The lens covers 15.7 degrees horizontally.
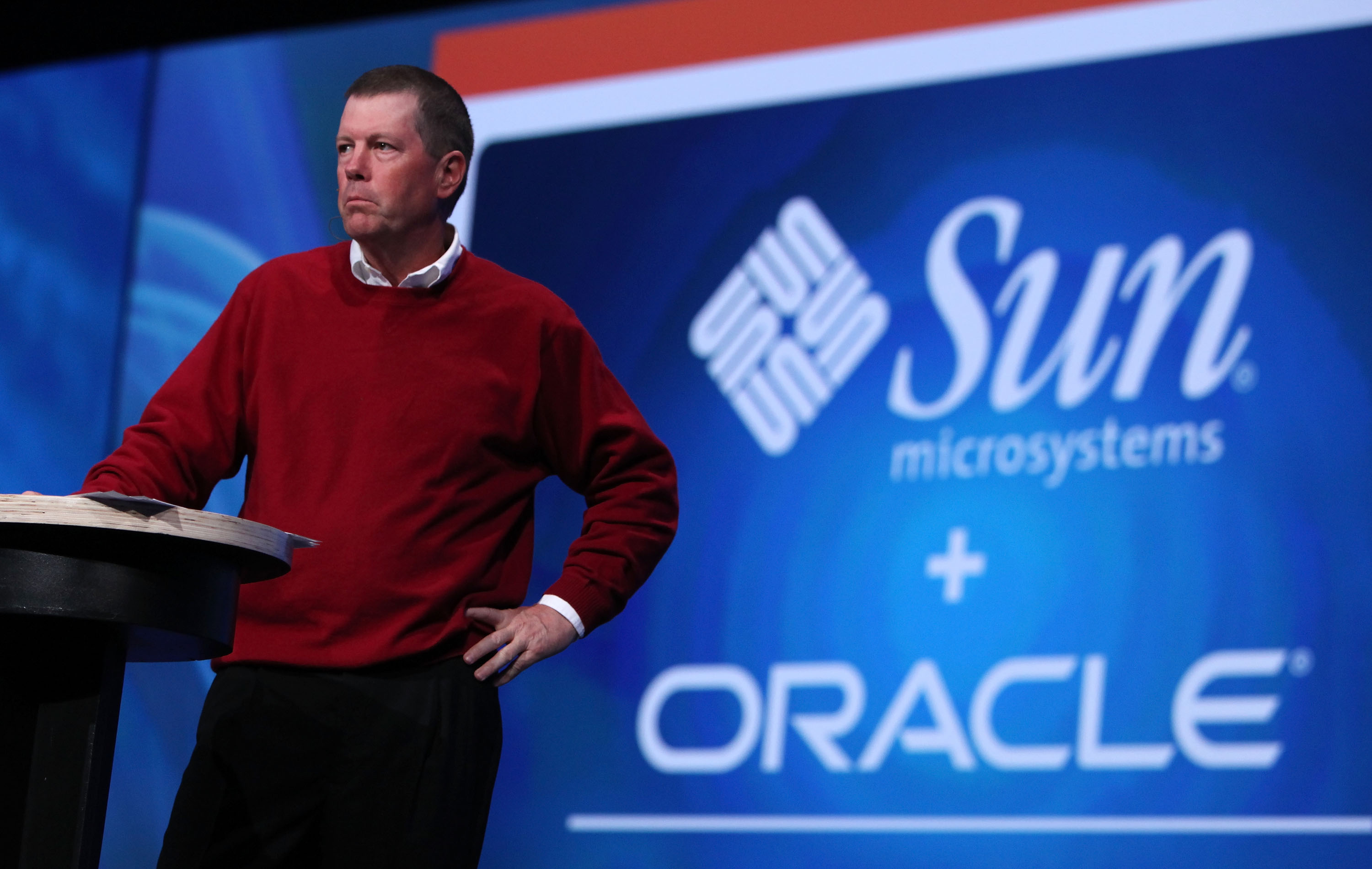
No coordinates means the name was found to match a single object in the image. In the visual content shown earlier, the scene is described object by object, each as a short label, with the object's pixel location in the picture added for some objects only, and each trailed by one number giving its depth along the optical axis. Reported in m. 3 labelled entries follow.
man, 6.12
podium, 5.71
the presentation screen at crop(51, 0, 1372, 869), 7.64
